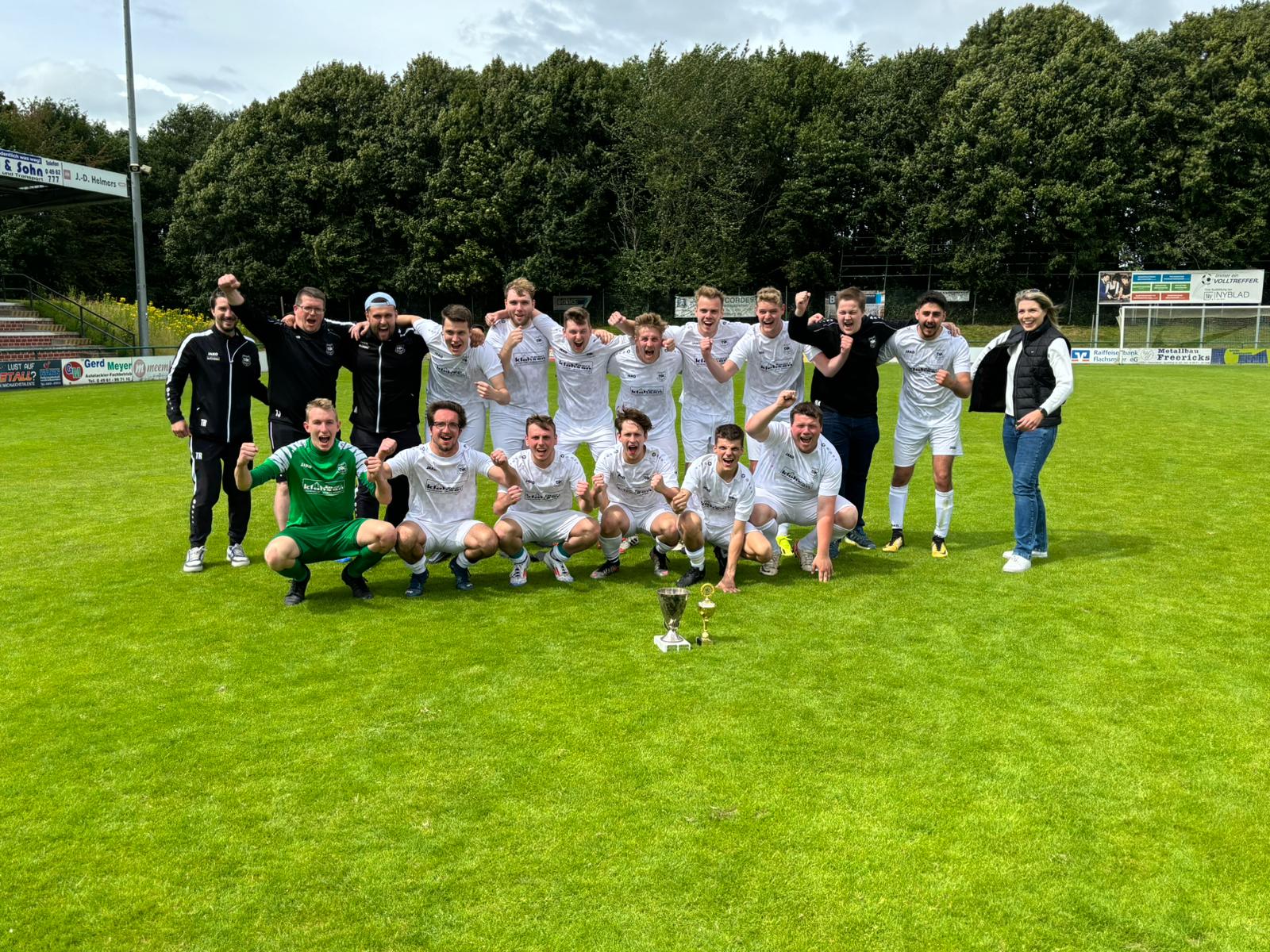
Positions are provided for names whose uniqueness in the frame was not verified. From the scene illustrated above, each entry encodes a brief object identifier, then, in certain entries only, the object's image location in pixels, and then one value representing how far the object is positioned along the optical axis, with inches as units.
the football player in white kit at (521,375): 299.4
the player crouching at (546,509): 251.4
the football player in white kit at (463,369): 274.2
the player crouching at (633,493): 258.4
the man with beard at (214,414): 266.8
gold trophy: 195.5
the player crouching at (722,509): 245.1
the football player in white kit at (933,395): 278.8
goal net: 1334.9
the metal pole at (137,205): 1029.8
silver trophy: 190.5
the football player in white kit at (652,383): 291.4
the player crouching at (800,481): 256.7
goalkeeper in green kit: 232.2
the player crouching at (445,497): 243.3
